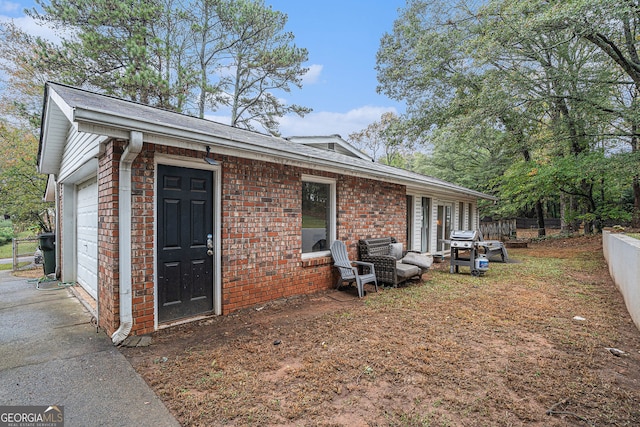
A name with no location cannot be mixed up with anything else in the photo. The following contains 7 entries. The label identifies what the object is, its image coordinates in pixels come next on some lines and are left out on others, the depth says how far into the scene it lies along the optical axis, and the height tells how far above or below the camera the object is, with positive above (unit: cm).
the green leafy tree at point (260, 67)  1348 +694
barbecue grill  694 -100
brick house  321 -3
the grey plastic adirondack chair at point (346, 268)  533 -108
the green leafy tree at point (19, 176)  1162 +137
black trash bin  699 -99
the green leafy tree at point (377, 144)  2592 +625
